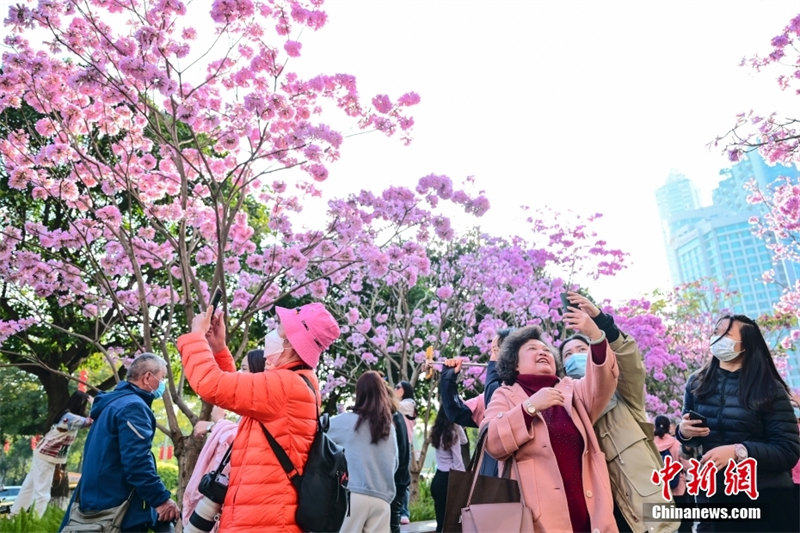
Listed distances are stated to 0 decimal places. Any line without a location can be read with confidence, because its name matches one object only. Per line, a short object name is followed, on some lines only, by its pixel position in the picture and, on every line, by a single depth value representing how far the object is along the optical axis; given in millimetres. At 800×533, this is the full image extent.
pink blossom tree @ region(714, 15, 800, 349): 8153
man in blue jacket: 3355
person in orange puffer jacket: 2430
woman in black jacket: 3082
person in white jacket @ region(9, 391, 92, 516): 8070
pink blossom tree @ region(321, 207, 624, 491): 13078
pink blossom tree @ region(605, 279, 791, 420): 16438
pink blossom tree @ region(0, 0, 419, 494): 6188
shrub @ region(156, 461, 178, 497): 18097
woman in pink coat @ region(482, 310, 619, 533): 2500
